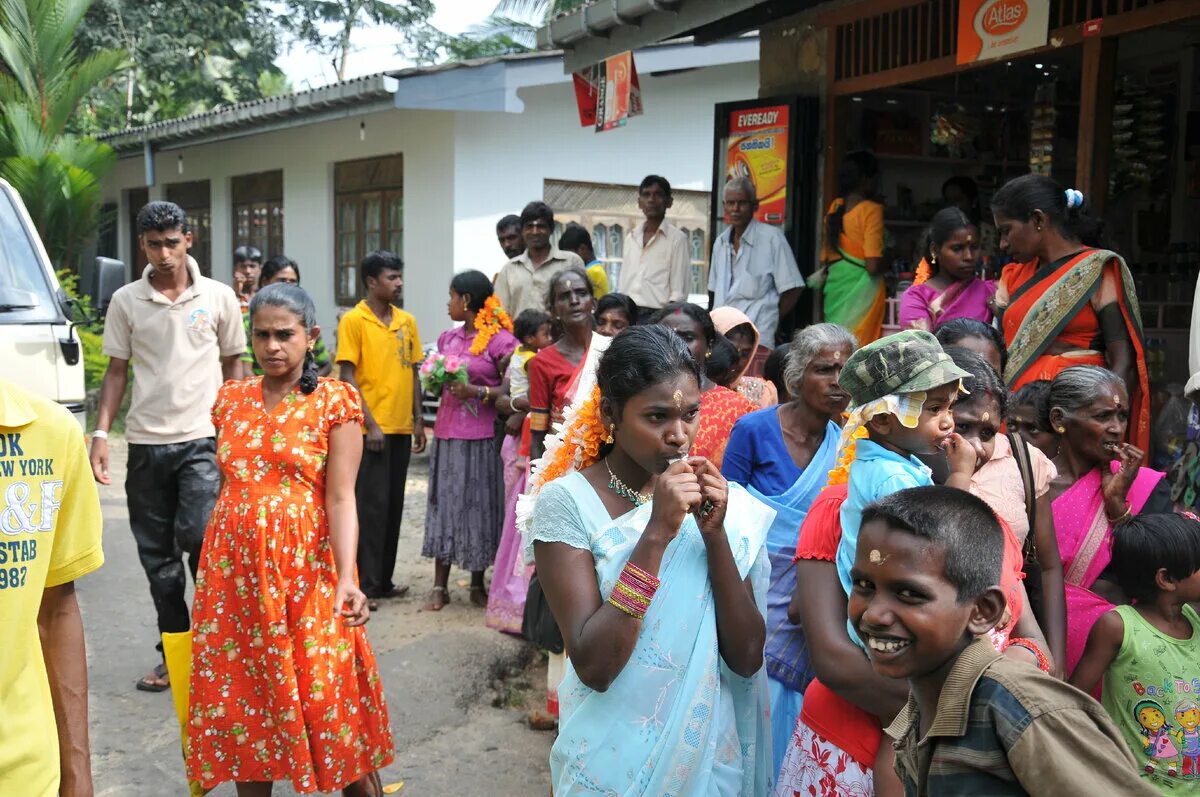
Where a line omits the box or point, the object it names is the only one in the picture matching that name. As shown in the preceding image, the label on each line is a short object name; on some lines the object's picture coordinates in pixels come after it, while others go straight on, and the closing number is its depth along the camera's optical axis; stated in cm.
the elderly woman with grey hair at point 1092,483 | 330
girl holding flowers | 678
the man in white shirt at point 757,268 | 729
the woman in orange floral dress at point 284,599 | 378
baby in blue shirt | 251
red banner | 834
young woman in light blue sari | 242
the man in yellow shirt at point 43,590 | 210
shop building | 673
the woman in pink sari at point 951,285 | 556
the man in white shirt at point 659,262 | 839
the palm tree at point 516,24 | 2633
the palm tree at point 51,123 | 1257
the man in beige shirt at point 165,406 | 536
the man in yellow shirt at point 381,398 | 693
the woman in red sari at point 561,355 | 549
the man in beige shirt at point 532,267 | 778
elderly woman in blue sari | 313
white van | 564
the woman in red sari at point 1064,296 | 441
